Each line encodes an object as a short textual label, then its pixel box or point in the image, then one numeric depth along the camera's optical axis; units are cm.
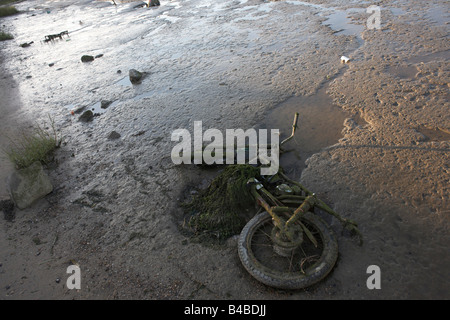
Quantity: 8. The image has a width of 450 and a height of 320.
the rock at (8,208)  392
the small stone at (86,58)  955
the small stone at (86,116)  610
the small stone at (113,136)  535
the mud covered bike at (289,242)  260
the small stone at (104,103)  655
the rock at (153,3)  1580
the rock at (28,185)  397
